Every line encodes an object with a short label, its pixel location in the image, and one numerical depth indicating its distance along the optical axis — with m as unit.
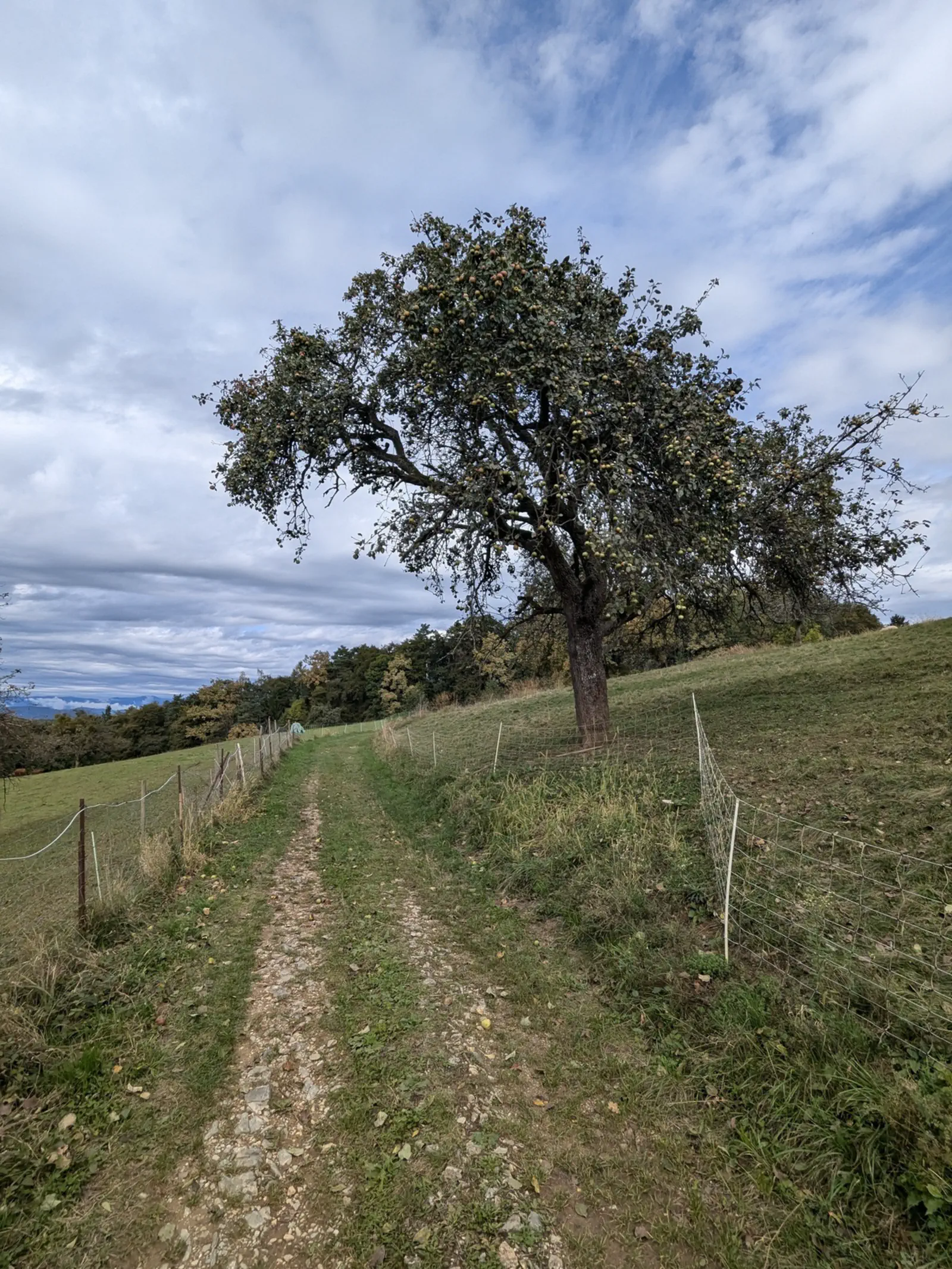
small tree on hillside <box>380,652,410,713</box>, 70.50
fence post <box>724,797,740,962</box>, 4.59
